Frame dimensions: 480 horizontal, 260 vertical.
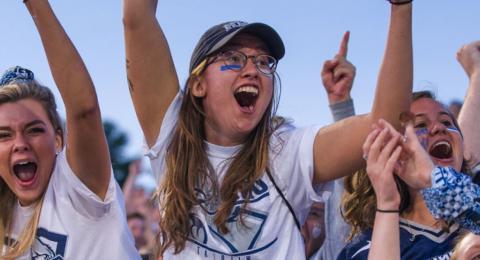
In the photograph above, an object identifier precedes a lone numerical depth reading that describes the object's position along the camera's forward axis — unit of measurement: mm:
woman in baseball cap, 5320
